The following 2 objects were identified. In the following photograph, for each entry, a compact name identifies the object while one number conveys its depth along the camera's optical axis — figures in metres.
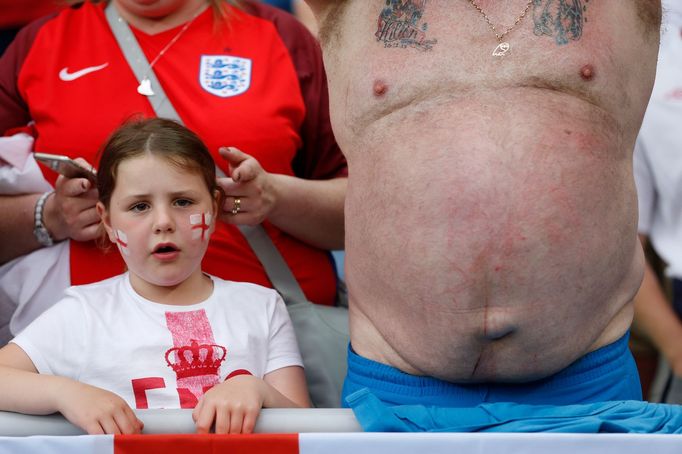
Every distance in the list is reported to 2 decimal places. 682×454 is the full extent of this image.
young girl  7.54
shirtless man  7.45
